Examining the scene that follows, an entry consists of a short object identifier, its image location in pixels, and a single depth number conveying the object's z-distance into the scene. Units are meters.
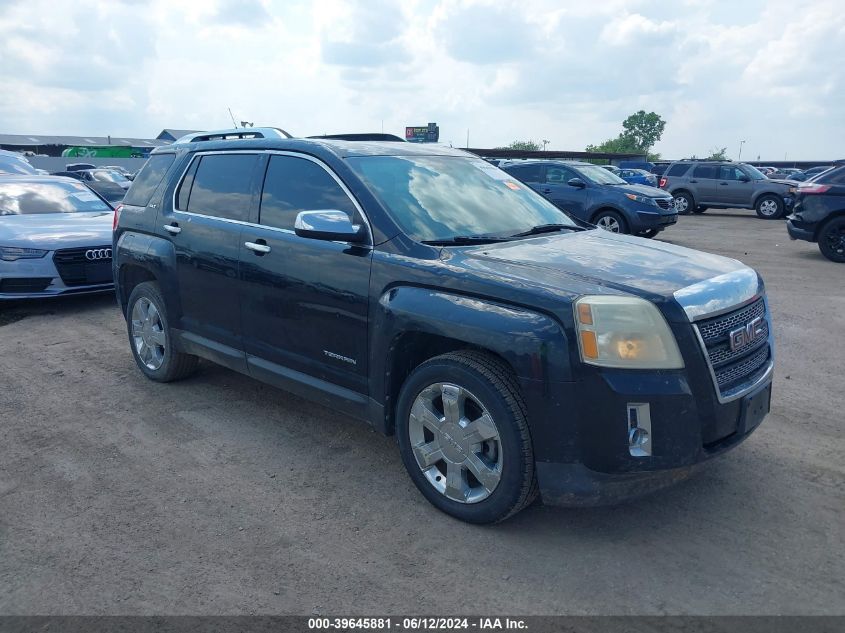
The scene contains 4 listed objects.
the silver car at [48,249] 7.91
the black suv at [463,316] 3.08
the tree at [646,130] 117.38
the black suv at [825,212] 11.82
